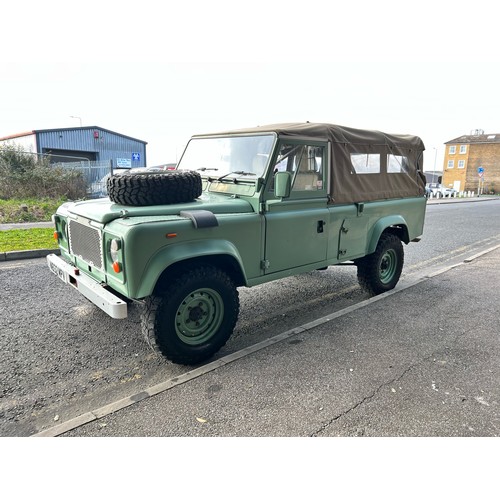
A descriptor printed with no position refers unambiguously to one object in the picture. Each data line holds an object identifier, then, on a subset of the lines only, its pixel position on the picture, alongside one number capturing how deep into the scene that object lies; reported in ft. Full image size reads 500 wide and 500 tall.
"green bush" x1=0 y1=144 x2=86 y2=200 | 47.26
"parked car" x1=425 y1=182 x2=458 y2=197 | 123.95
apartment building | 187.93
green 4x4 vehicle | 10.60
